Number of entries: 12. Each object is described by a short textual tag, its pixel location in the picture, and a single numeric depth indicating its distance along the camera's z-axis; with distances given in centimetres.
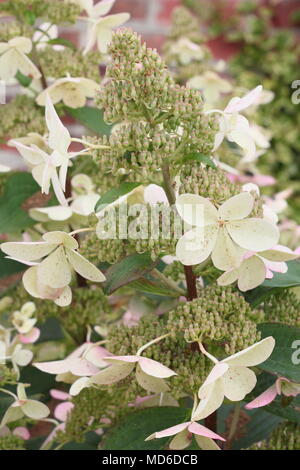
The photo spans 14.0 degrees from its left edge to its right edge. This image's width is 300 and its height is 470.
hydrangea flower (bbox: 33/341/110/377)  50
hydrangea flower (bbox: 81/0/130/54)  59
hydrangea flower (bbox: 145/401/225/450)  46
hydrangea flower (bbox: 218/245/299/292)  47
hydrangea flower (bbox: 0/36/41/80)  56
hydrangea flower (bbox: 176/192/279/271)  44
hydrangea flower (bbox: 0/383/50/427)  52
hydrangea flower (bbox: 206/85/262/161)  48
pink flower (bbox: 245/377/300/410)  49
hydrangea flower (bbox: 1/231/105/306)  47
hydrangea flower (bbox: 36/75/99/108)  56
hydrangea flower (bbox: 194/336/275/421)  44
